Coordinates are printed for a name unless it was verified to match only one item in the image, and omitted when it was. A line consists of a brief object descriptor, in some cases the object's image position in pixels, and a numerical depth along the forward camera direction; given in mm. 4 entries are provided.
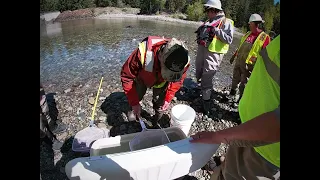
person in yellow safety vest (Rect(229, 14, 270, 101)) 4074
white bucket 2795
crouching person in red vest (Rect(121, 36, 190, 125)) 2268
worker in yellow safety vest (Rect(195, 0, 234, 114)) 4055
